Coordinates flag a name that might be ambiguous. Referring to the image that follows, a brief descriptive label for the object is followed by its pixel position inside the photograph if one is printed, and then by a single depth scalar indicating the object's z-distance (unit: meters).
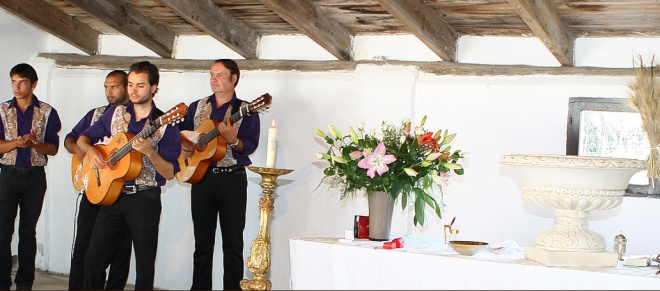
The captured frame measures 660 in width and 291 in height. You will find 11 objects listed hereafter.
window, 5.30
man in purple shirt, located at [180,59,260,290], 5.59
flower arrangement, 4.03
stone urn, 3.58
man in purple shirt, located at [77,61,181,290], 4.84
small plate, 3.78
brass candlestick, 4.21
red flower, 4.07
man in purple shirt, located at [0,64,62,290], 5.85
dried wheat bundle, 4.21
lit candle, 4.09
